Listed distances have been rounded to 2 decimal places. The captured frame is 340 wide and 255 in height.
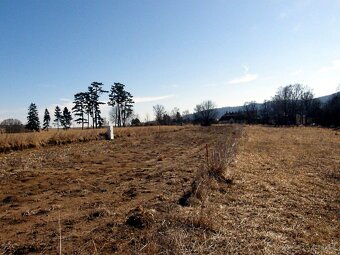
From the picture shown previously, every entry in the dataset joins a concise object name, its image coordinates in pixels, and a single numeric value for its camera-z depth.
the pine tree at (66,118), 86.32
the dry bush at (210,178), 6.92
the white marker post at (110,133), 29.00
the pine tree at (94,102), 68.31
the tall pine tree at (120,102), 74.75
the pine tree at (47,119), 86.62
